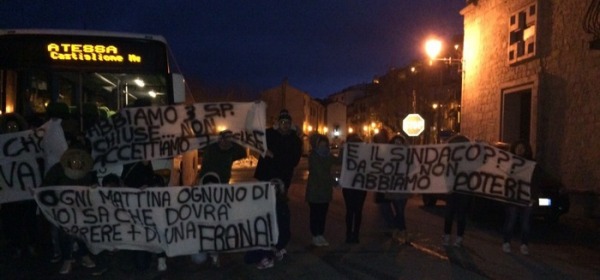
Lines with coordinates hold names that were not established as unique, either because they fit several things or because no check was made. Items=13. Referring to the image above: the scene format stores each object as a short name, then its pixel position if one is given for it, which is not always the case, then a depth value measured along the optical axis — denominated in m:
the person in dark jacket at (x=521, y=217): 8.66
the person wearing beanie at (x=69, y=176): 7.15
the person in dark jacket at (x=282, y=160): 7.88
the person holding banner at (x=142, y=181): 7.42
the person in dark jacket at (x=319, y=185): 8.93
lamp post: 20.83
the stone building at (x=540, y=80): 15.23
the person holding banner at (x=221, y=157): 7.53
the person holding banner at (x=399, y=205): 9.28
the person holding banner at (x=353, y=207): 9.16
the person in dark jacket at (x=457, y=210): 9.05
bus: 9.06
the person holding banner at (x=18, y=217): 8.12
